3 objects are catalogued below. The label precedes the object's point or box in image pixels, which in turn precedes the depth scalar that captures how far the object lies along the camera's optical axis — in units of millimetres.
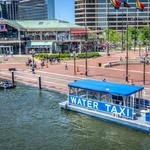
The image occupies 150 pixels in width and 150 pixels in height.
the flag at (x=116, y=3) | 79188
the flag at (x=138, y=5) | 82875
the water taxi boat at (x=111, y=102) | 37438
